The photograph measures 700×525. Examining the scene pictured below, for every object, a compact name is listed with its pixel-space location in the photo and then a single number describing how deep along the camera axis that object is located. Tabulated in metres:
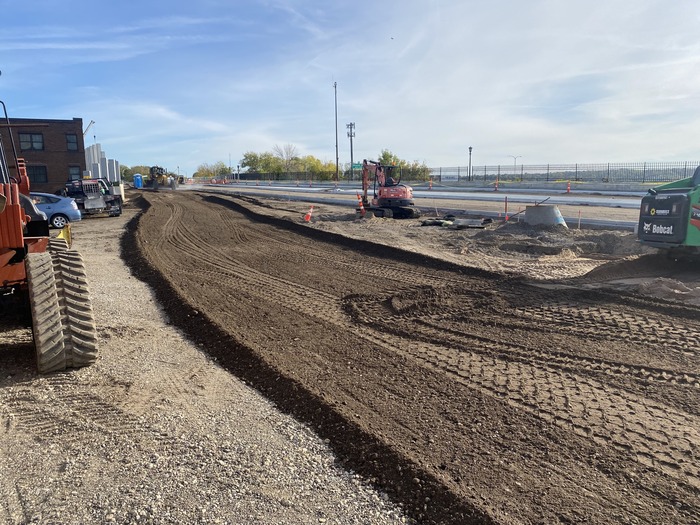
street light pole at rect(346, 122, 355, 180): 82.06
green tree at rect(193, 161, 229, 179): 132.12
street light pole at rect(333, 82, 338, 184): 73.88
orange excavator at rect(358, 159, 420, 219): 22.64
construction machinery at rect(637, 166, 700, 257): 9.08
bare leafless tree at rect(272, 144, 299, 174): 111.60
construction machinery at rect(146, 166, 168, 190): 62.27
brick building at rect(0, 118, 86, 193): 43.62
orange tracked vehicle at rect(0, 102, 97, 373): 5.01
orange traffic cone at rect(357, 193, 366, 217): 22.52
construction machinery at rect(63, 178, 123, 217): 26.30
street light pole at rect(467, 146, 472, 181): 64.01
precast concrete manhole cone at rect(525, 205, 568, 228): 16.52
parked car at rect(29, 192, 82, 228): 21.39
